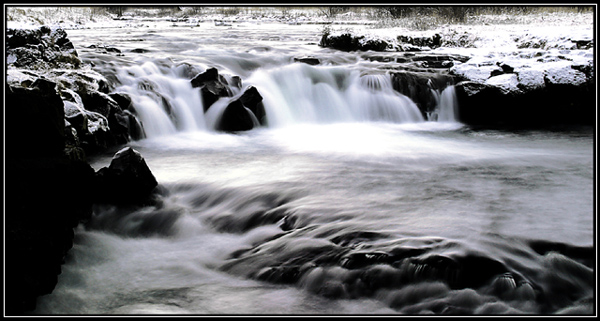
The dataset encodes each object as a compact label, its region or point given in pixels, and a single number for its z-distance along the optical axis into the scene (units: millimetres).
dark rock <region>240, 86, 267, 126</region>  9938
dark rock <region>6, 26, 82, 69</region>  8117
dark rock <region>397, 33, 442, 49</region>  17750
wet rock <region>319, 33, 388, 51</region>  16156
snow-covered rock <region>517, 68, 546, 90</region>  10750
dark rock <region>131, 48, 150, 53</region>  13630
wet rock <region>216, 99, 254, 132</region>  9492
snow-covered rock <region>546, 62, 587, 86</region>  10883
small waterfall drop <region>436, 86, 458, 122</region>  11023
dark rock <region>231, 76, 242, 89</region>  10852
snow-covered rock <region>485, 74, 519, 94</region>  10672
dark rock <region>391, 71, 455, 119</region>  11305
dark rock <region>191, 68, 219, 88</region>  10164
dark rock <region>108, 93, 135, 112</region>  8500
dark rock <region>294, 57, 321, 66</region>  13179
